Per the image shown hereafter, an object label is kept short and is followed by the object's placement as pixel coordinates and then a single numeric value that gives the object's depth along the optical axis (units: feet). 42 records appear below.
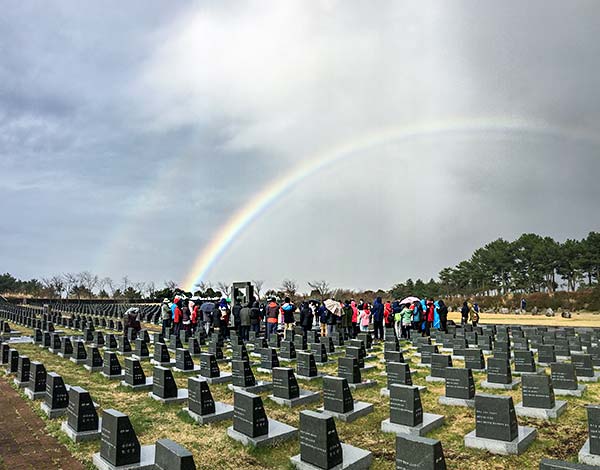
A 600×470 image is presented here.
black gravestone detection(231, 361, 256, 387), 34.12
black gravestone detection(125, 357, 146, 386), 35.19
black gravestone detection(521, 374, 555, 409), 26.66
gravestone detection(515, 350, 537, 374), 38.96
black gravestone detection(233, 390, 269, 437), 22.56
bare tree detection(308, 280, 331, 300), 194.83
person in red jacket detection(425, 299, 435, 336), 68.61
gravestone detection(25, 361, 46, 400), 31.78
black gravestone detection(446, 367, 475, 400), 29.30
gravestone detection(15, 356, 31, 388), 35.23
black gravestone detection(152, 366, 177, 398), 30.82
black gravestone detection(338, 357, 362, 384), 34.91
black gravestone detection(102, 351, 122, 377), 39.09
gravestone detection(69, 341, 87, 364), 45.80
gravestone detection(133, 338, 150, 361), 48.92
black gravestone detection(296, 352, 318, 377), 37.86
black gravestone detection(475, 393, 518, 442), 21.33
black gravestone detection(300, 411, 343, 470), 18.65
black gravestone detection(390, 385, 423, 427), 23.91
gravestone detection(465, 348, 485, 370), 41.17
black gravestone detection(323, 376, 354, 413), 26.63
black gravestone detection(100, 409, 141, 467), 19.24
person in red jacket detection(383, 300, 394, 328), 70.85
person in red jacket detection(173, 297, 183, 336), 63.52
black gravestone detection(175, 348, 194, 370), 41.75
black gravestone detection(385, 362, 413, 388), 32.12
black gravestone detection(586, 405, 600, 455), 19.35
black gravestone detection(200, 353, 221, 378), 37.52
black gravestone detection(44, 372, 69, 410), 27.81
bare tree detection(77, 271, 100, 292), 244.42
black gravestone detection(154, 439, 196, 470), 15.38
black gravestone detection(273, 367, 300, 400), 30.01
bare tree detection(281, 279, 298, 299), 180.70
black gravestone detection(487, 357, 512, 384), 34.14
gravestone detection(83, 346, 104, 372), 42.27
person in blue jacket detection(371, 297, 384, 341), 63.90
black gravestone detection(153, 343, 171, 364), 45.39
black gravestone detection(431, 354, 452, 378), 36.88
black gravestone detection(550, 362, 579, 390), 32.01
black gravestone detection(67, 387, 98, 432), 23.49
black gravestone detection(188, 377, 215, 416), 26.55
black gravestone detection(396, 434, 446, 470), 15.31
